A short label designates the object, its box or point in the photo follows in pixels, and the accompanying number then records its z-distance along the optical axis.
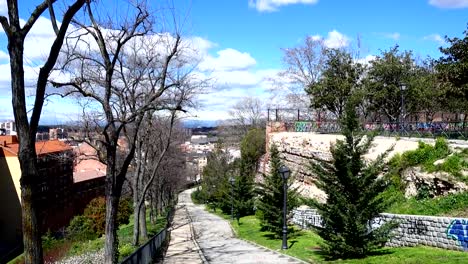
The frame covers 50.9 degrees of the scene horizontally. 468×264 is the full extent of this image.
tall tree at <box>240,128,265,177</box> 61.47
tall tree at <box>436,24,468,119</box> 22.38
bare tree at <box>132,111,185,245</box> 26.25
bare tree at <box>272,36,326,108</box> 48.93
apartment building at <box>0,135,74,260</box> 52.00
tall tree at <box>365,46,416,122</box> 36.88
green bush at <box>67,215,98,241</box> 39.22
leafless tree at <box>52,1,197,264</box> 15.44
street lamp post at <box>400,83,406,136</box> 27.89
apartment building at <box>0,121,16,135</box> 65.60
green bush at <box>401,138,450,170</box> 19.25
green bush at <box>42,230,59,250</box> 34.19
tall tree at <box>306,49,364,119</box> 39.28
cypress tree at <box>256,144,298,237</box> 22.78
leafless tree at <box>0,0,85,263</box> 7.34
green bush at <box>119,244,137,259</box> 20.39
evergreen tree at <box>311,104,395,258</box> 13.72
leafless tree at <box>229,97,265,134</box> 82.89
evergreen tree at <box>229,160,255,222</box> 39.53
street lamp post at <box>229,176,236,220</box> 37.44
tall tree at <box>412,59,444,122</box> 34.29
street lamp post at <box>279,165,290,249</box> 18.19
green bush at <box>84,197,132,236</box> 42.06
